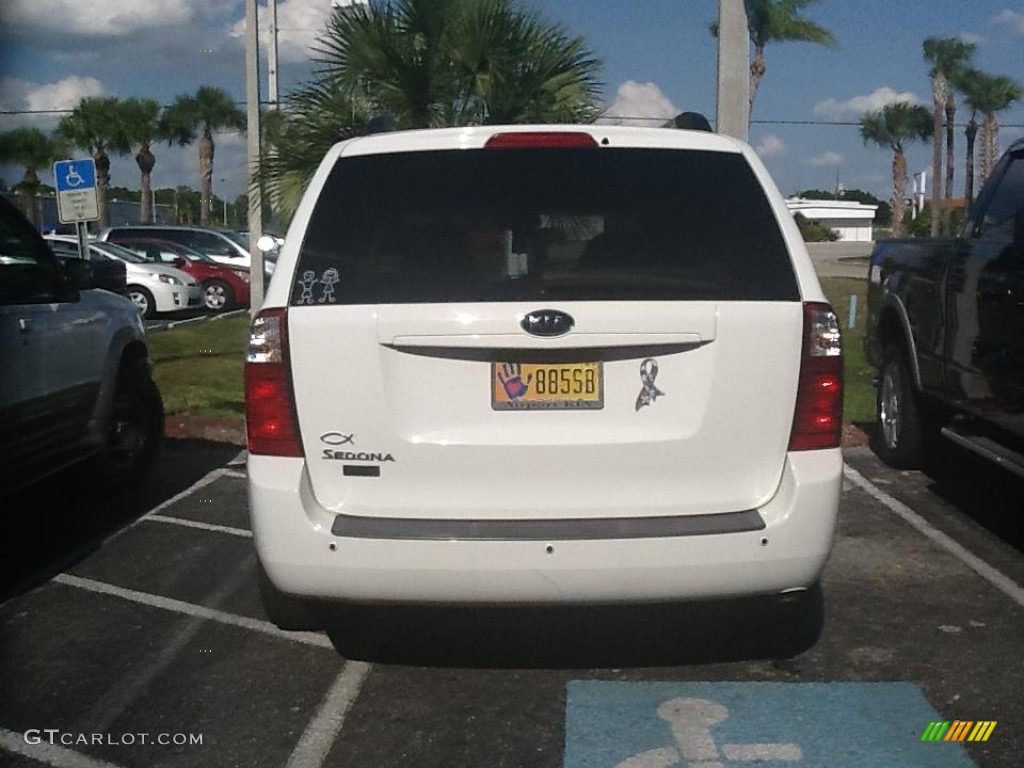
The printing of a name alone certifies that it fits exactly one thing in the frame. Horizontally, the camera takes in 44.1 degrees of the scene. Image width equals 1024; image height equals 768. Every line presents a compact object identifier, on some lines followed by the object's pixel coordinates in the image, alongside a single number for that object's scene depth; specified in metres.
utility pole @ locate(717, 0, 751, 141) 10.80
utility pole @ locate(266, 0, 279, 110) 28.23
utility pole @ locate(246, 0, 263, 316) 16.83
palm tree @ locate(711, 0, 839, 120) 32.28
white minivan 3.81
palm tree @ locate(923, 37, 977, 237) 53.12
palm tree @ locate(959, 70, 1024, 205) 55.59
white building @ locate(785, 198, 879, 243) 104.56
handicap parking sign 13.04
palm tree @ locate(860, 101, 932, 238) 58.94
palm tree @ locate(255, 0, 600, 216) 13.15
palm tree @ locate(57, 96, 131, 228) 50.78
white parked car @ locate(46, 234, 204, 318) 21.66
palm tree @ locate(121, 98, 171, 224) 51.59
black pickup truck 6.10
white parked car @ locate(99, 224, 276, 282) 25.36
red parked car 24.12
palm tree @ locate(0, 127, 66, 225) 39.69
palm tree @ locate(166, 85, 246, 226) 54.44
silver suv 5.89
